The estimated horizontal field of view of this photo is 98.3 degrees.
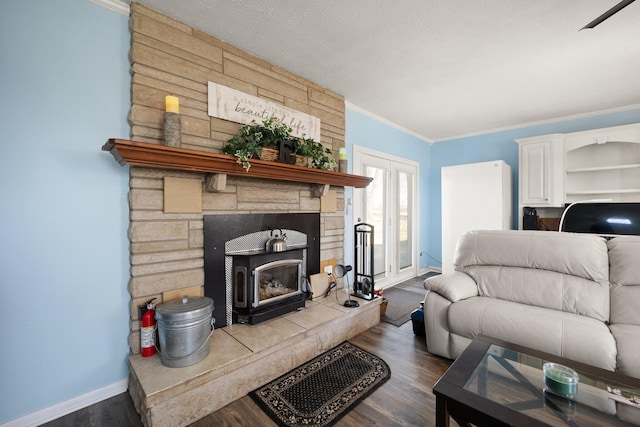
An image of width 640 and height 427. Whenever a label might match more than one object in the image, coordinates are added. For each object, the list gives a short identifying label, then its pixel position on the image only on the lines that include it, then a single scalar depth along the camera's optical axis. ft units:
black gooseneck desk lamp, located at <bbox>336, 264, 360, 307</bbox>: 8.68
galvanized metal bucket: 5.38
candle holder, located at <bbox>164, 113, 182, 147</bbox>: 5.94
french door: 12.50
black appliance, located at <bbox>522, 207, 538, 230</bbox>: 13.21
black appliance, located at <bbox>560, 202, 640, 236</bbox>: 10.78
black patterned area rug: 5.24
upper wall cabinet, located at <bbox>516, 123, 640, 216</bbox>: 11.65
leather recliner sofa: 5.52
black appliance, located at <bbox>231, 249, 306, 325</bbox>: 7.25
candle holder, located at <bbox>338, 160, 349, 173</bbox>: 9.92
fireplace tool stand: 9.57
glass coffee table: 3.41
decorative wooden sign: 7.28
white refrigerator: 13.34
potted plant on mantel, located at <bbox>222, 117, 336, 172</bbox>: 6.93
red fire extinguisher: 5.84
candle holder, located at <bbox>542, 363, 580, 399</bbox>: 3.78
